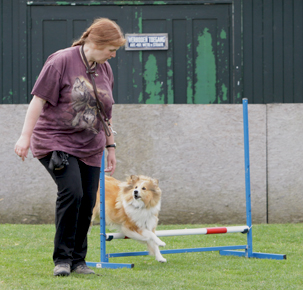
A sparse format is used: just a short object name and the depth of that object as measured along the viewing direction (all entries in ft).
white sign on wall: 49.88
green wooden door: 49.85
